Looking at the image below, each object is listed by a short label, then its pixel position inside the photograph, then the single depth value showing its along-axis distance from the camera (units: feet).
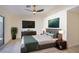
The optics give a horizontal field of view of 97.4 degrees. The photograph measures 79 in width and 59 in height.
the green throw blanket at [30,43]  7.63
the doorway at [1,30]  7.42
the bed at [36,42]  7.80
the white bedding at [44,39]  8.50
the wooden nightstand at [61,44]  8.46
